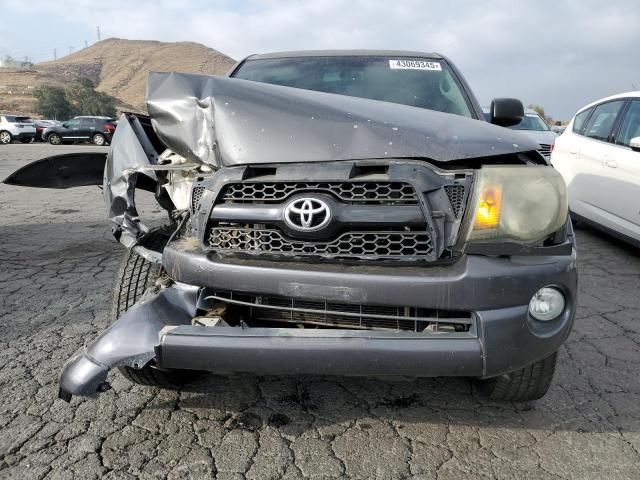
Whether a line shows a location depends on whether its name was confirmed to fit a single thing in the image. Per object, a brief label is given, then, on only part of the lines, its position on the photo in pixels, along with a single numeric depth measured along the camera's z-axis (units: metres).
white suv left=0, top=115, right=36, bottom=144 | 27.64
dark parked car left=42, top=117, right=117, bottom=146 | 28.27
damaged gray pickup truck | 1.86
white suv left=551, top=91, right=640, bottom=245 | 4.92
